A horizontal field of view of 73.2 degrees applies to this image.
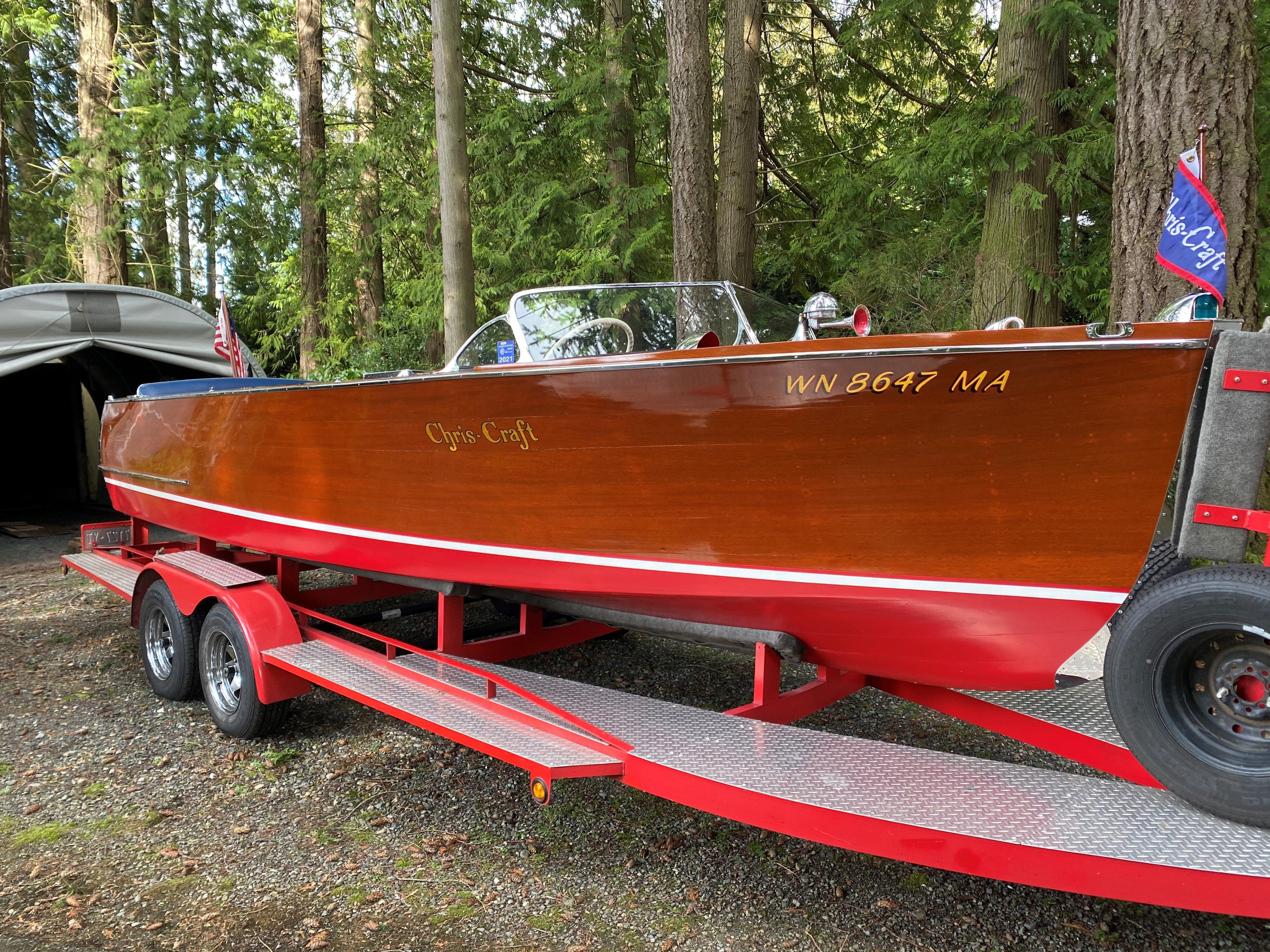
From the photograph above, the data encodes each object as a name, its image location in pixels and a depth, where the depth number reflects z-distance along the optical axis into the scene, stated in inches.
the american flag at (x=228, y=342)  252.8
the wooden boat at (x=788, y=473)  91.5
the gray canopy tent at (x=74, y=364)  315.6
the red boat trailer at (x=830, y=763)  79.4
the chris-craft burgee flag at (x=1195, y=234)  100.1
